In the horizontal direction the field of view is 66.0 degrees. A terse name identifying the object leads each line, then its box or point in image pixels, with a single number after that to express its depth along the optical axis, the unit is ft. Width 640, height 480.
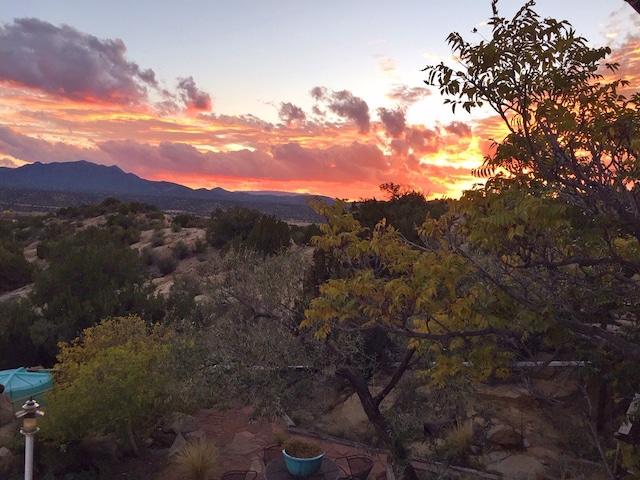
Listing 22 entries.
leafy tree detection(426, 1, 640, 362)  13.98
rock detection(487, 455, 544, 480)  25.45
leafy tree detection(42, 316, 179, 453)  25.00
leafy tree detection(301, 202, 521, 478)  14.85
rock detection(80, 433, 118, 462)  27.09
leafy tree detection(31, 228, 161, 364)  44.27
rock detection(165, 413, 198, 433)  30.94
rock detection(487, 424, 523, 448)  28.71
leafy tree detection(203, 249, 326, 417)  22.74
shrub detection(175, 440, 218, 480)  24.88
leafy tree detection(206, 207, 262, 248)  98.64
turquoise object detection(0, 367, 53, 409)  31.61
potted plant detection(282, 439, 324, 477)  20.92
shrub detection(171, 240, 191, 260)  94.68
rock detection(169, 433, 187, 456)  28.55
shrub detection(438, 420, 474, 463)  27.23
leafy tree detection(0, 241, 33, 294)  83.76
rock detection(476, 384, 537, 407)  33.22
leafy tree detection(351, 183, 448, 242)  66.80
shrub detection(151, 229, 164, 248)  106.23
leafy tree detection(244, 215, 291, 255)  72.69
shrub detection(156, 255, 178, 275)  89.45
